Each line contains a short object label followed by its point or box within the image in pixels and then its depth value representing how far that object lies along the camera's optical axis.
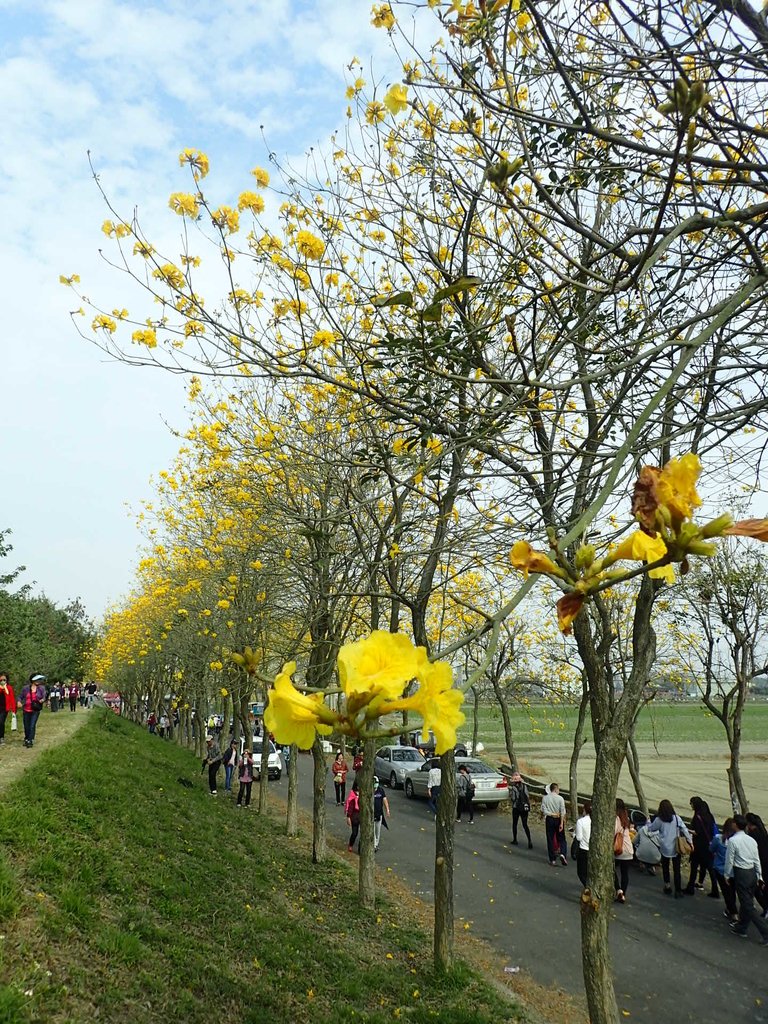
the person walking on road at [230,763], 17.83
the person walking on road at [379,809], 12.69
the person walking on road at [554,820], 11.61
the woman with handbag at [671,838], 9.75
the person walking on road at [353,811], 12.94
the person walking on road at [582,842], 9.19
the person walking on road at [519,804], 13.22
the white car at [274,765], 23.41
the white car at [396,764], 21.64
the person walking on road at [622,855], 9.14
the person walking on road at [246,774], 15.89
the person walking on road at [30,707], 12.92
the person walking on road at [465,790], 15.16
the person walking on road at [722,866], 8.47
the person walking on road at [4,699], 11.98
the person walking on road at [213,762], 16.39
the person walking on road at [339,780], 17.55
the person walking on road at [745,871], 7.76
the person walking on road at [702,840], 9.50
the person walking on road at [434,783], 15.63
